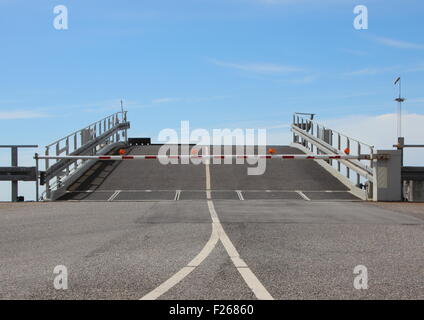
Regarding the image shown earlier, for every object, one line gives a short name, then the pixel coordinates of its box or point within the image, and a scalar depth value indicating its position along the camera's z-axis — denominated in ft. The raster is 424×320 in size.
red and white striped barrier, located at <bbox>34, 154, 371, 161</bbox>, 64.91
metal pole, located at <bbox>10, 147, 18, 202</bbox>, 66.54
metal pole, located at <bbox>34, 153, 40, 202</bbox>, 64.44
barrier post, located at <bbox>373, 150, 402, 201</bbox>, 61.72
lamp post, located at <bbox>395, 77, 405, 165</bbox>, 75.67
